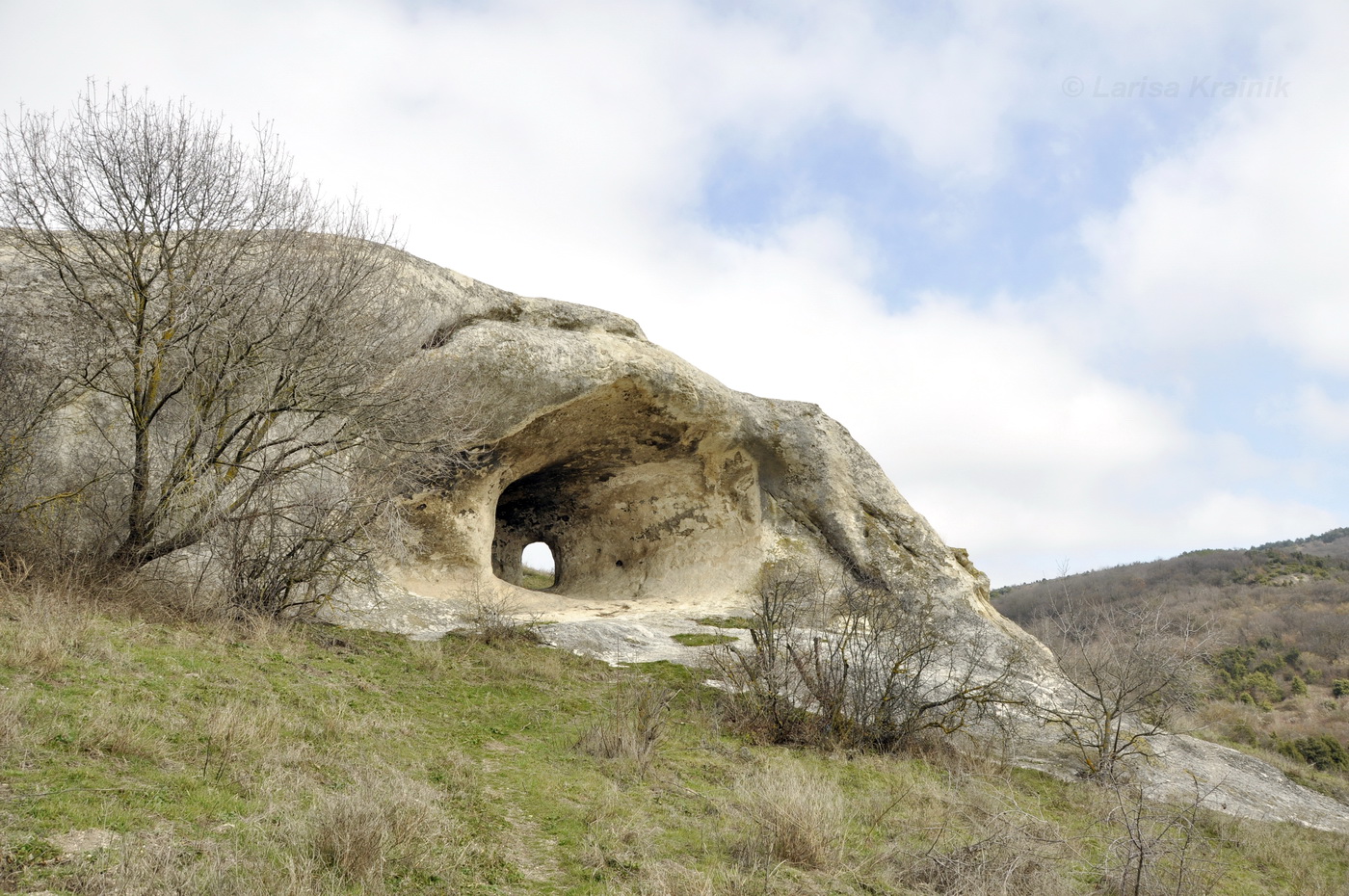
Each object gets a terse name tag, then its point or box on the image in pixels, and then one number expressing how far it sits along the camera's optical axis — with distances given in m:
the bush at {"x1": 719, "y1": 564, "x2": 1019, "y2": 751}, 8.27
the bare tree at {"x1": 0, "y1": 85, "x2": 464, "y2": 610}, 8.03
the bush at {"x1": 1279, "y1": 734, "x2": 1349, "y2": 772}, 13.37
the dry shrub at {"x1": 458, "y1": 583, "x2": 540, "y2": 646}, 10.23
